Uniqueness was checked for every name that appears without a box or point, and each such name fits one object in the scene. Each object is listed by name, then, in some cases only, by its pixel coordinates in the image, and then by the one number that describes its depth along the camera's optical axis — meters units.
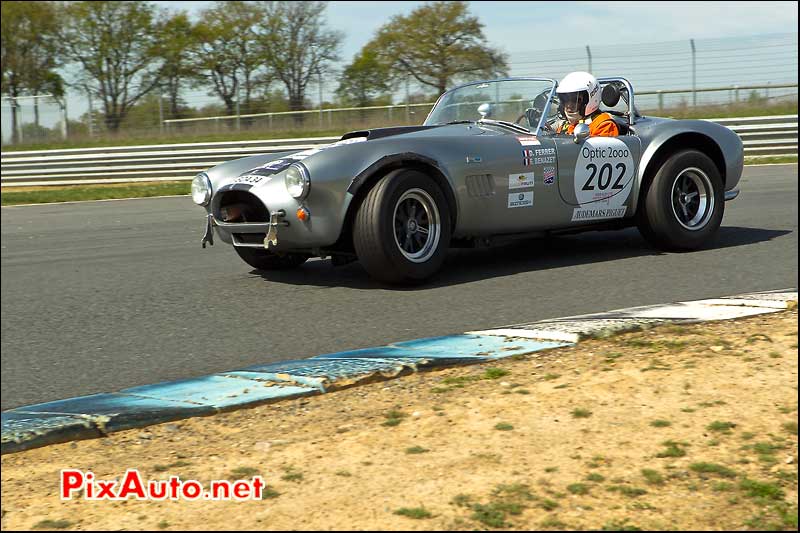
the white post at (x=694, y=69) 14.15
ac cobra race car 5.72
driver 6.93
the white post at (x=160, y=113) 21.06
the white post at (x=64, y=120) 23.11
